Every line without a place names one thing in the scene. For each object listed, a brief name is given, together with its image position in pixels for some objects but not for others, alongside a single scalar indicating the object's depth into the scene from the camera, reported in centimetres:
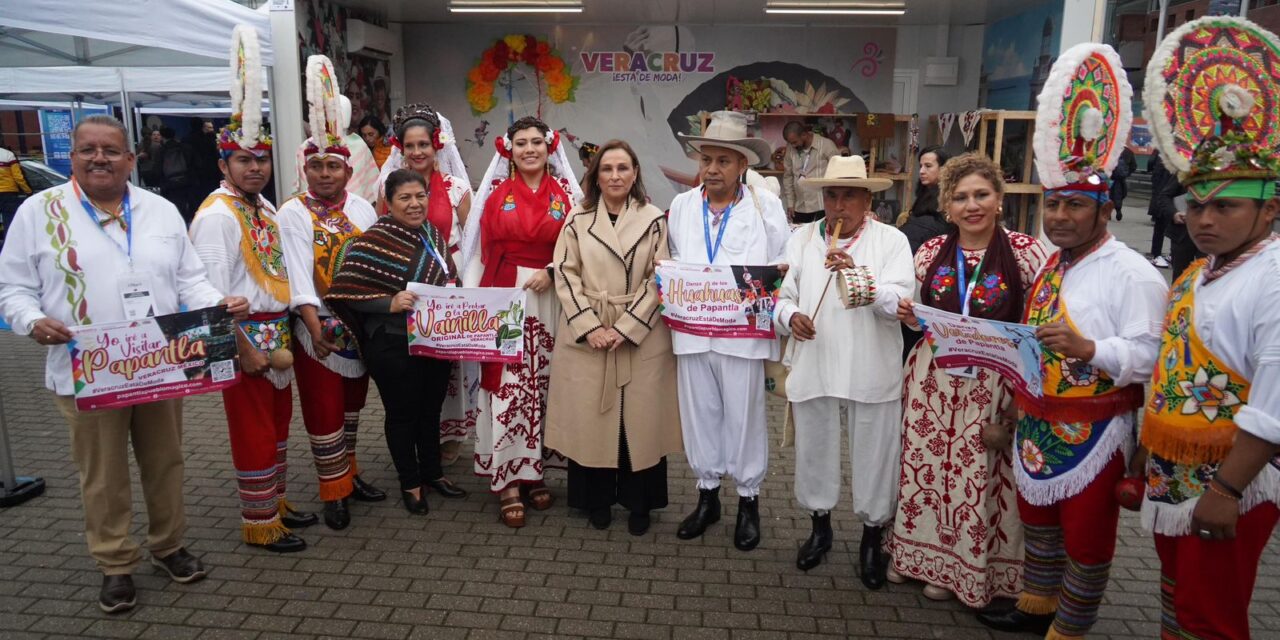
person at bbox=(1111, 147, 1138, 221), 1422
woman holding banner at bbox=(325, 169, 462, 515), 430
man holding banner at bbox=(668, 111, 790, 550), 418
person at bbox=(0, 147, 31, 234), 1103
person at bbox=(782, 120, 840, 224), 1062
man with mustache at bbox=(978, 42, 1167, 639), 278
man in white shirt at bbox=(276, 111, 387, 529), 427
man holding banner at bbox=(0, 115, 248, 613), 335
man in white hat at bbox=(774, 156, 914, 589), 375
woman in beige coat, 428
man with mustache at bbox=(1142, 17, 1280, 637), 232
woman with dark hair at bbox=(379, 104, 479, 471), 514
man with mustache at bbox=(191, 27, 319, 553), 393
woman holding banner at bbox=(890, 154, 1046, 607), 343
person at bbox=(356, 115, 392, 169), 805
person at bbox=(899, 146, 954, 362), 545
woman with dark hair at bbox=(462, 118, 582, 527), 453
